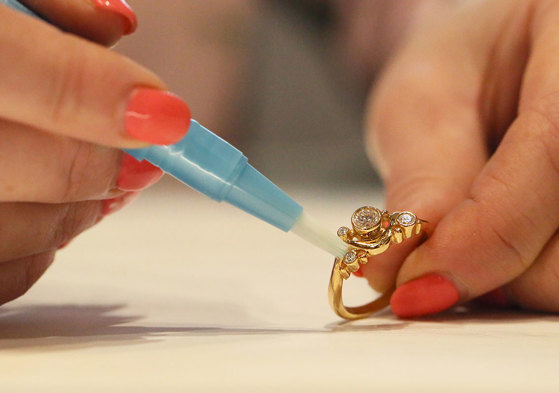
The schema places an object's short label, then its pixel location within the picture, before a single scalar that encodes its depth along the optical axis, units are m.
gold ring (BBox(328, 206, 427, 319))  0.32
